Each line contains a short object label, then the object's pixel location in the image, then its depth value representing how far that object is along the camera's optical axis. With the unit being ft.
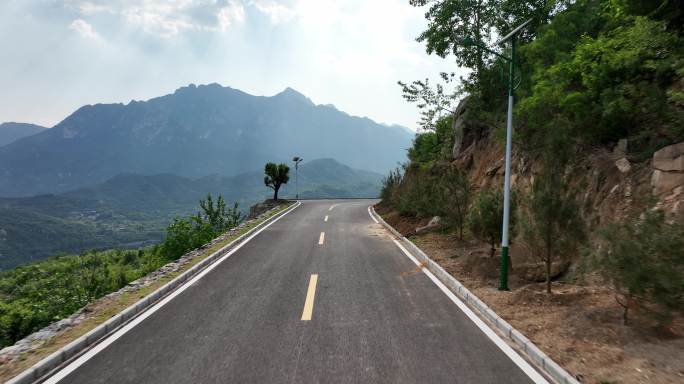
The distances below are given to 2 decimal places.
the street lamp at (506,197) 26.89
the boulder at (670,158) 25.30
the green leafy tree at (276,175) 123.54
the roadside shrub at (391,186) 94.64
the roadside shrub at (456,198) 47.50
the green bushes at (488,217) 35.22
